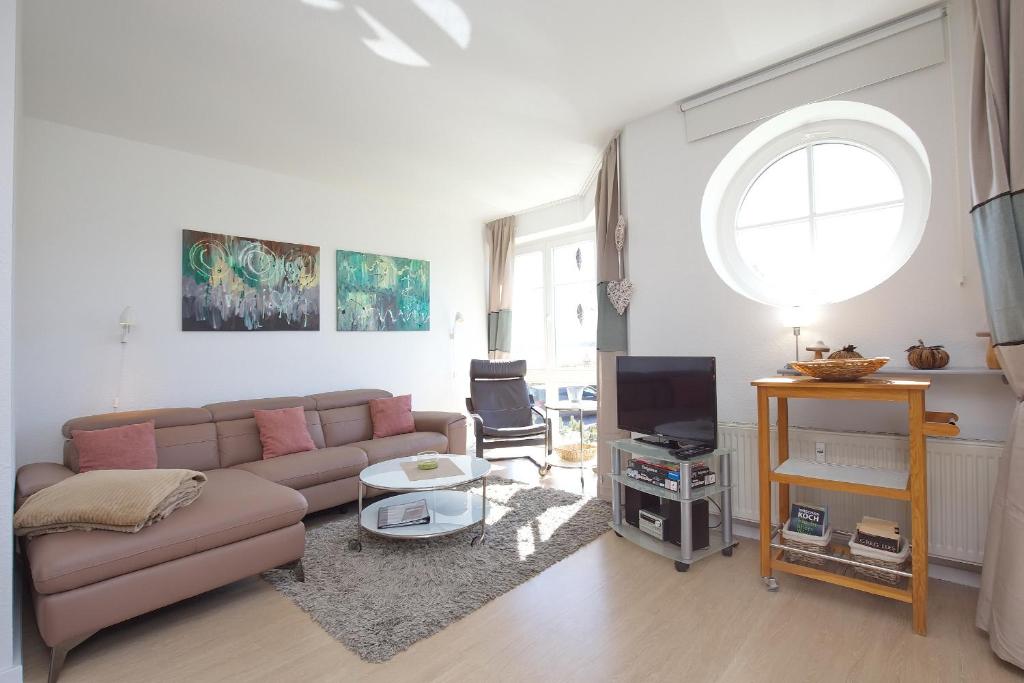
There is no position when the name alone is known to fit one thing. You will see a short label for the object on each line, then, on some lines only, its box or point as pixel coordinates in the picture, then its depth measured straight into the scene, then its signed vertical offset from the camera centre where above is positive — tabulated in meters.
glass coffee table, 2.67 -1.04
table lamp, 2.71 +0.14
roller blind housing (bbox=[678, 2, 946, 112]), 2.33 +1.58
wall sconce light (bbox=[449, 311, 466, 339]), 5.54 +0.30
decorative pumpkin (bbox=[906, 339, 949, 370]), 2.25 -0.08
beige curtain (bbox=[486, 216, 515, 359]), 5.67 +0.73
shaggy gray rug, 2.04 -1.18
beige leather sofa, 1.80 -0.81
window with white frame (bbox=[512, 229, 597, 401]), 5.27 +0.38
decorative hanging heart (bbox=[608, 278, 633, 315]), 3.48 +0.38
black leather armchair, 4.43 -0.55
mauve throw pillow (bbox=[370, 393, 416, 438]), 4.14 -0.62
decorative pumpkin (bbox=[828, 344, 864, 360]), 2.26 -0.06
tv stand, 2.47 -0.88
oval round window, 2.65 +0.84
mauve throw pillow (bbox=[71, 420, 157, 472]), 2.79 -0.59
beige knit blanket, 1.95 -0.65
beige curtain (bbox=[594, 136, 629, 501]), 3.57 +0.14
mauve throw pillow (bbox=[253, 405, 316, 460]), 3.53 -0.63
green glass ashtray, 2.95 -0.74
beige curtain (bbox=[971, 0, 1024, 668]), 1.74 +0.42
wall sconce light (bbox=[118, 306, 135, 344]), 3.34 +0.21
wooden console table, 1.95 -0.61
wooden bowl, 2.11 -0.12
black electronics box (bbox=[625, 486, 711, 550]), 2.64 -0.97
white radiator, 2.15 -0.68
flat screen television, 2.60 -0.32
